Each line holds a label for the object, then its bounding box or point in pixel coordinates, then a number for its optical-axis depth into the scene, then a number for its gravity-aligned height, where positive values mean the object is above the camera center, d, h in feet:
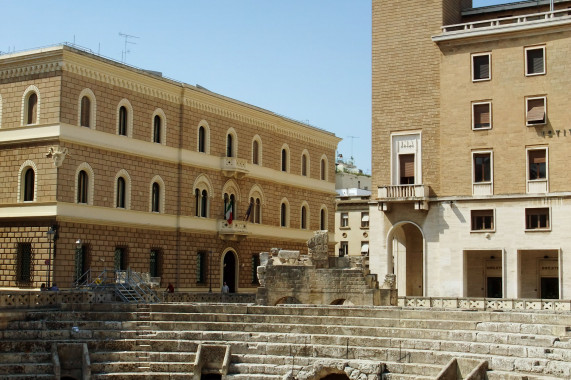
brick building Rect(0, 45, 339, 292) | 138.82 +17.57
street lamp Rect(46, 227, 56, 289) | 129.59 +4.74
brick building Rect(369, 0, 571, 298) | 131.03 +20.03
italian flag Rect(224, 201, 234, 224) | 176.56 +12.15
